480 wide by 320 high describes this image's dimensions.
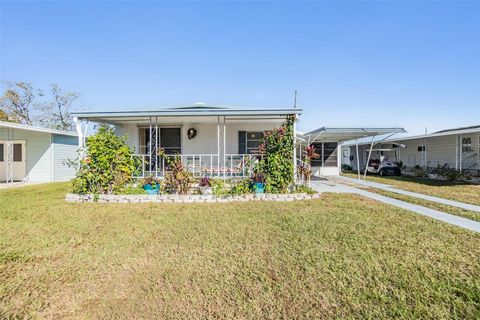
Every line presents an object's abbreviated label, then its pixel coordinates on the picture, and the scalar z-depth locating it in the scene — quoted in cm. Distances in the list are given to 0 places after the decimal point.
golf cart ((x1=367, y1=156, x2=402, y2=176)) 1762
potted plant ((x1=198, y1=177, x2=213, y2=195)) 804
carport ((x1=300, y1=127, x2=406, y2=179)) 1459
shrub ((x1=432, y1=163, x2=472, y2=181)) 1314
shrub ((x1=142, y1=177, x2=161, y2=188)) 793
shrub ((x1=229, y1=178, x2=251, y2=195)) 789
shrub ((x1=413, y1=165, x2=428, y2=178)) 1625
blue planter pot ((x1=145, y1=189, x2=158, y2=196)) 789
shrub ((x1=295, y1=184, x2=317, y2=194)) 818
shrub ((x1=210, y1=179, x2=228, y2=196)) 789
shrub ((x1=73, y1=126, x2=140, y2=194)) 757
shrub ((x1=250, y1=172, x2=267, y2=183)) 788
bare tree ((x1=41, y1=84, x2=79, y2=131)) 2866
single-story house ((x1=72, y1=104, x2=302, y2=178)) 1153
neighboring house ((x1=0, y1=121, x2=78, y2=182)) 1385
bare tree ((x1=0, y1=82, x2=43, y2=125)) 2531
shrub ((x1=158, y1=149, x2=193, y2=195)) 782
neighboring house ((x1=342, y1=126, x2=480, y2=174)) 1438
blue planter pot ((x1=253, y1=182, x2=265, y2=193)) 781
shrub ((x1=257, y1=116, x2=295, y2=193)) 780
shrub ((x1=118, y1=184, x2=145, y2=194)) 795
